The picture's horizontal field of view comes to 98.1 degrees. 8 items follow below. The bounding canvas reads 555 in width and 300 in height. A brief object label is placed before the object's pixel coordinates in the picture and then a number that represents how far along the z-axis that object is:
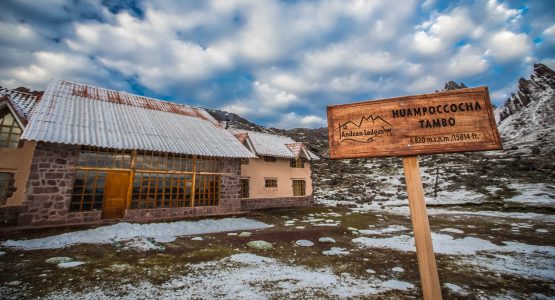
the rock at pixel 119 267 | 5.23
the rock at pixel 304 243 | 7.72
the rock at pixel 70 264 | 5.31
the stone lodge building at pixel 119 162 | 9.38
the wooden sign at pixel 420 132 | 3.04
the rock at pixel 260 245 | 7.41
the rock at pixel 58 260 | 5.58
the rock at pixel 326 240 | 8.22
